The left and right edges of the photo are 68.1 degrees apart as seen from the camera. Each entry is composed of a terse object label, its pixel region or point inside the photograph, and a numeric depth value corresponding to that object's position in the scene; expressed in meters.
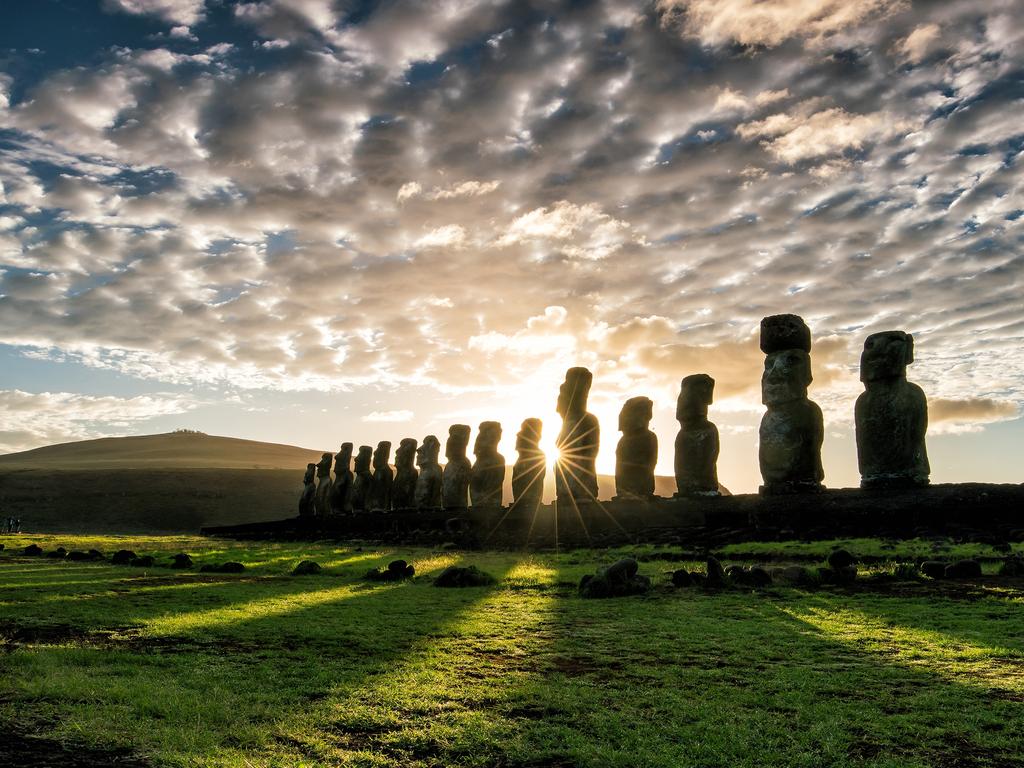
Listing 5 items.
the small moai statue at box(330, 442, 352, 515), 33.00
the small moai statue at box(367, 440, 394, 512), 30.08
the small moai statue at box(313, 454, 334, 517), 35.03
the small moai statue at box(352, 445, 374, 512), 31.97
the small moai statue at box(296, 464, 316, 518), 37.75
